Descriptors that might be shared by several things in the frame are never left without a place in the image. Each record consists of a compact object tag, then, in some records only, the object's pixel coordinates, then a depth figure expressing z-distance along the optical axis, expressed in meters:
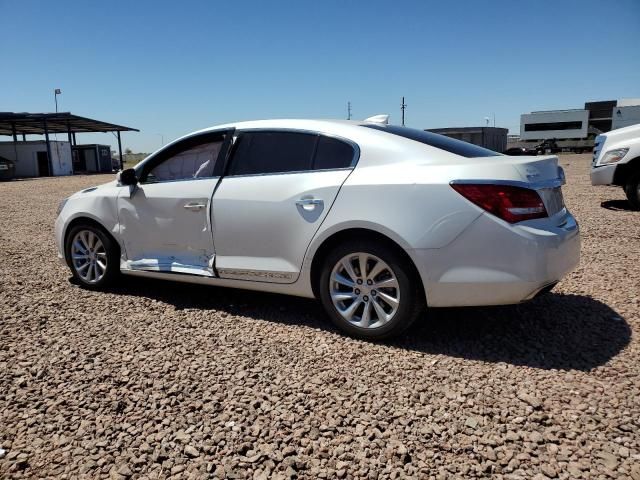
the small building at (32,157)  35.66
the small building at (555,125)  46.88
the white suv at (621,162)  9.09
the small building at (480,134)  45.00
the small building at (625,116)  43.97
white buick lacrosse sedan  3.07
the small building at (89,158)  43.12
